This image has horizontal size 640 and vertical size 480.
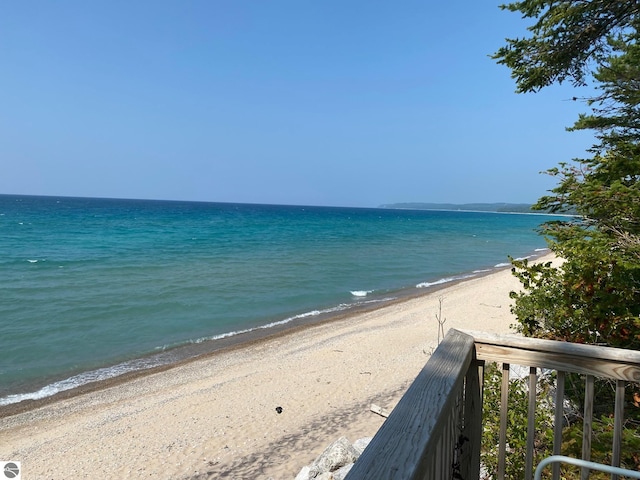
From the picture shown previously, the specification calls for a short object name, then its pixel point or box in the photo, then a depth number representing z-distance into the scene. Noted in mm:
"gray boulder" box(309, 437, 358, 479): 3963
